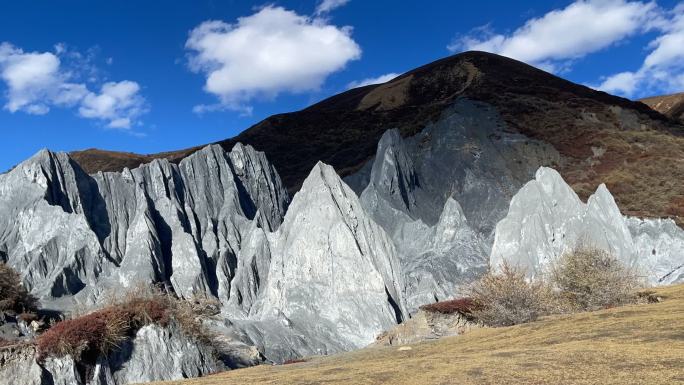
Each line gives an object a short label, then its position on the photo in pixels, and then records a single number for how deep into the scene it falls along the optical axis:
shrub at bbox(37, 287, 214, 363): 23.45
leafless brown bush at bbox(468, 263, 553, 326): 30.56
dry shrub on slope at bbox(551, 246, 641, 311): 32.06
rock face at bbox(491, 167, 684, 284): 51.09
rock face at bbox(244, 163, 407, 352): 50.06
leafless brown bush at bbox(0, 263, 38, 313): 42.41
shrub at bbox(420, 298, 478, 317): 37.47
